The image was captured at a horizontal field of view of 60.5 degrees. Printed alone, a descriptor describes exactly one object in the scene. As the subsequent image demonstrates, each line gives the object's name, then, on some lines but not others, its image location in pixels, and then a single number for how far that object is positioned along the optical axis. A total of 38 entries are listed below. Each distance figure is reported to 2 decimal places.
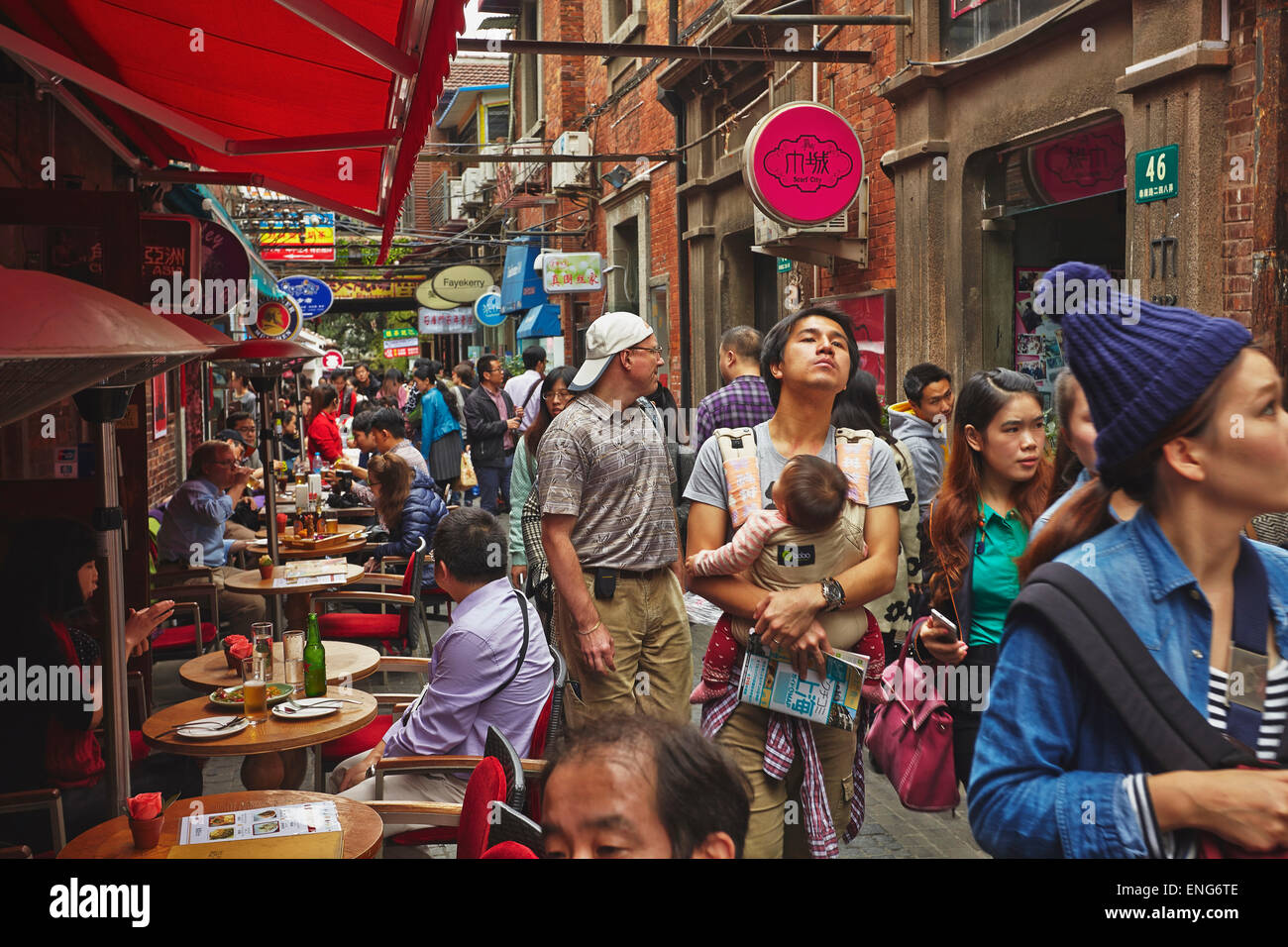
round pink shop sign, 9.30
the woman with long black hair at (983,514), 3.59
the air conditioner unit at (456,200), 34.97
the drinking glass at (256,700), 4.56
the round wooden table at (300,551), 9.05
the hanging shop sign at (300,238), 26.48
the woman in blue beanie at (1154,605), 1.59
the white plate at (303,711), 4.48
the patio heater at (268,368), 7.77
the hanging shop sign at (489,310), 25.39
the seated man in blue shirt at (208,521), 8.20
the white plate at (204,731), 4.29
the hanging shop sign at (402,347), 39.81
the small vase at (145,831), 3.25
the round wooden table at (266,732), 4.22
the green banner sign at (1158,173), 6.25
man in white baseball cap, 4.17
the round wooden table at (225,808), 3.29
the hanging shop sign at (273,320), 13.20
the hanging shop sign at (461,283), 26.98
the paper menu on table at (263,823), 3.32
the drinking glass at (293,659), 4.93
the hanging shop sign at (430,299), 27.27
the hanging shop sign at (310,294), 20.70
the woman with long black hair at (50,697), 4.31
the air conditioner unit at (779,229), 9.98
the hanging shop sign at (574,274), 18.83
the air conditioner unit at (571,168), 20.34
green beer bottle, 4.81
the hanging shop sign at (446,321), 35.38
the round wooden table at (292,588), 7.24
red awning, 3.54
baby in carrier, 3.38
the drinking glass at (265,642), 4.75
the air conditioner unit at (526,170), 24.83
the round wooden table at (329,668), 5.13
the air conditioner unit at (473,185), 31.83
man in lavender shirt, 4.05
